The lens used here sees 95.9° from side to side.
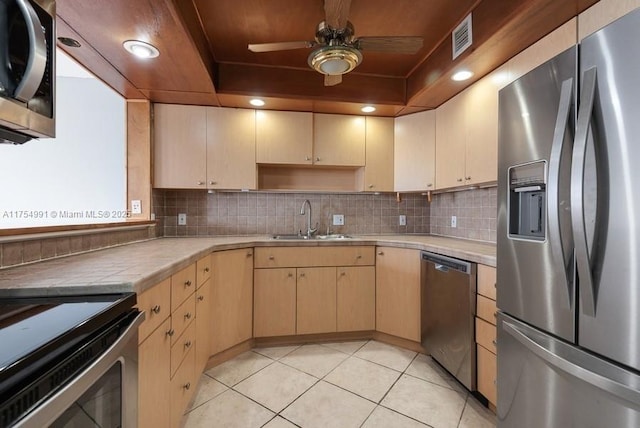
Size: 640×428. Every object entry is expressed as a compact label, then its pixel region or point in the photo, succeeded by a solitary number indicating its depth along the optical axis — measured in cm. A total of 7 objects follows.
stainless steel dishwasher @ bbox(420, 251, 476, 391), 173
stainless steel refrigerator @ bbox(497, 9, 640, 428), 80
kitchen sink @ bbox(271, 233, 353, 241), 277
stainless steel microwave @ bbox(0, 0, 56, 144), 79
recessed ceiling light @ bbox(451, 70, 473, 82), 198
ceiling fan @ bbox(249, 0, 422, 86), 154
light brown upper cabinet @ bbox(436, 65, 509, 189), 190
